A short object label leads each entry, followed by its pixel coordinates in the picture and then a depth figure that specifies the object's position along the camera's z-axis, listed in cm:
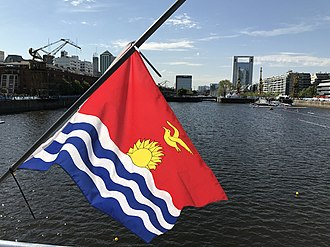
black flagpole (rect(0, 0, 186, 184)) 456
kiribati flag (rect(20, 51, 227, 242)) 514
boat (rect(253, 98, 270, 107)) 17644
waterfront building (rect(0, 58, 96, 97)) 14362
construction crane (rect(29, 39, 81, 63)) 16610
